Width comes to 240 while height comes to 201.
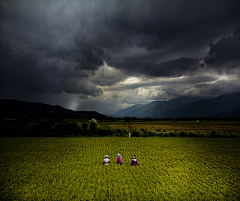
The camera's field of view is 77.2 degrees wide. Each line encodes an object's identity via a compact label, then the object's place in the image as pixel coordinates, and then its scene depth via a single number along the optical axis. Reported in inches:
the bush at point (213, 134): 2250.6
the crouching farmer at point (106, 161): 764.0
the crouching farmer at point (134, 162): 738.2
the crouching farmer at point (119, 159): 767.7
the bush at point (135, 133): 2492.9
